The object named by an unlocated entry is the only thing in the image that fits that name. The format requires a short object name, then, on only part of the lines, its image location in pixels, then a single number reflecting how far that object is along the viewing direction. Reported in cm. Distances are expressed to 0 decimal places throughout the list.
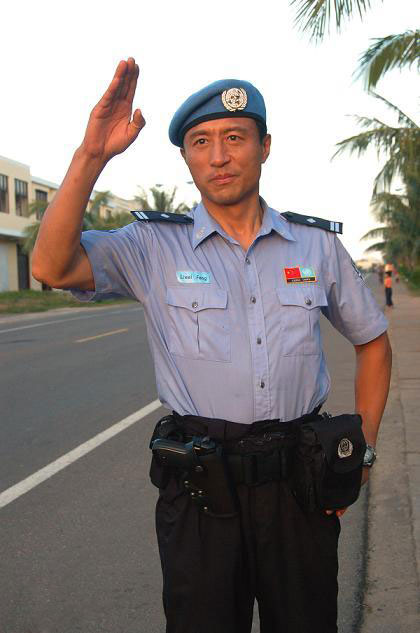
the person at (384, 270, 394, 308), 2431
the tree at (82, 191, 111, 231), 4188
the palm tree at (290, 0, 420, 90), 1063
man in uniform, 204
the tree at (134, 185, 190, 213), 4691
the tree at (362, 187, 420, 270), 3241
